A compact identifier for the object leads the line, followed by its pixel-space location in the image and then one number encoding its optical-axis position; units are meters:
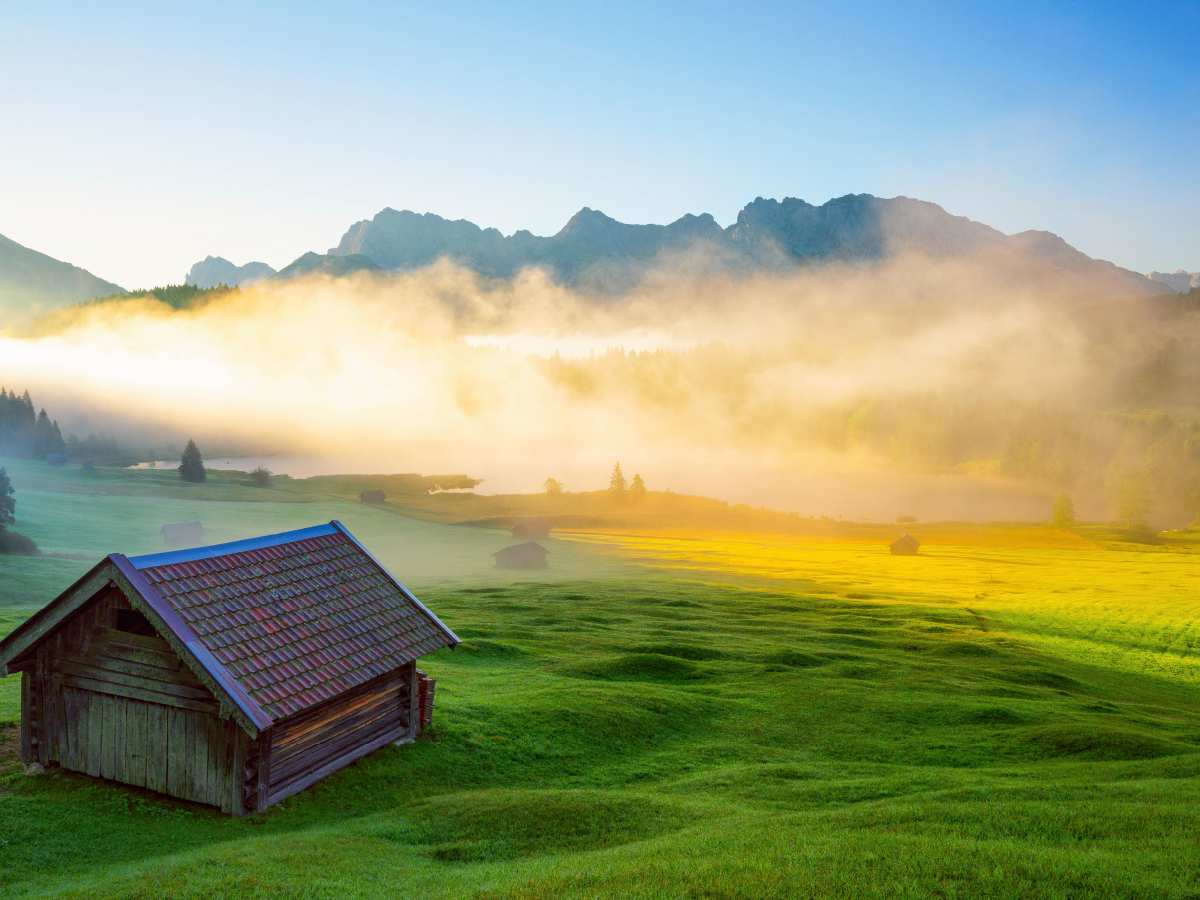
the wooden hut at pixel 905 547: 109.69
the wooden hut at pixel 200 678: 16.67
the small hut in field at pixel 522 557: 90.94
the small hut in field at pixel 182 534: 86.00
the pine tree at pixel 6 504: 74.06
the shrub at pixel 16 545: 68.50
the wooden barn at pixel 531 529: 112.44
